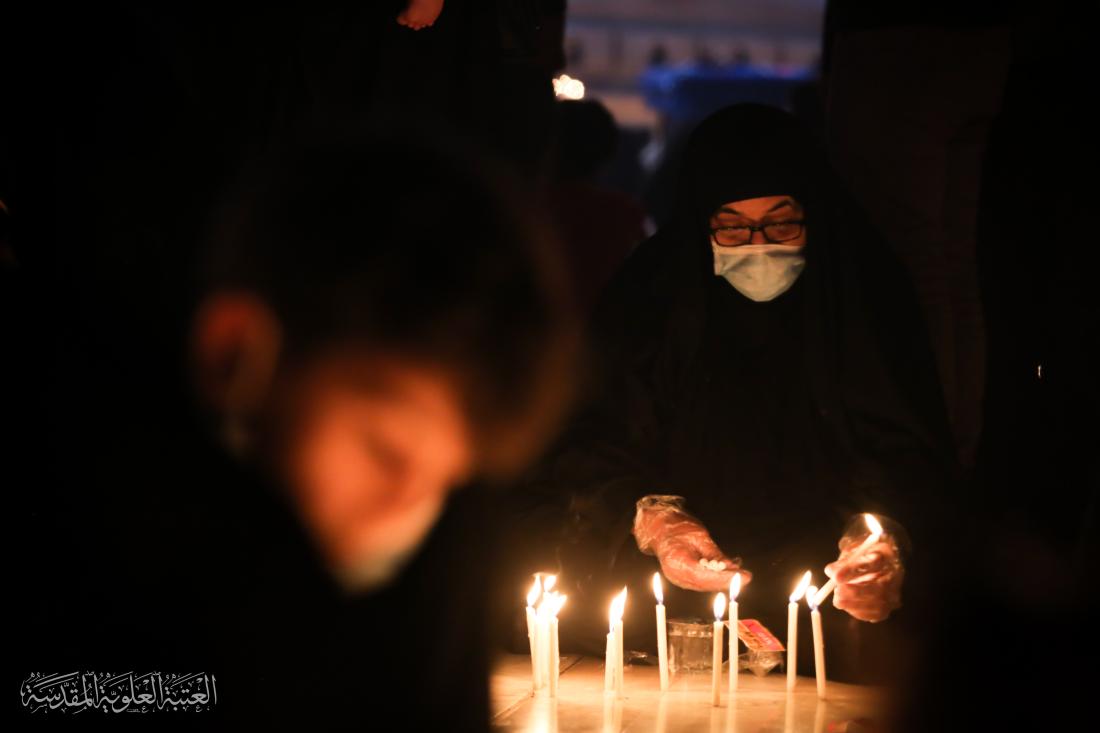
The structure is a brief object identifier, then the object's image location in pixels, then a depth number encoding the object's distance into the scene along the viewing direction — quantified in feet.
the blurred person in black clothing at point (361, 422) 15.12
